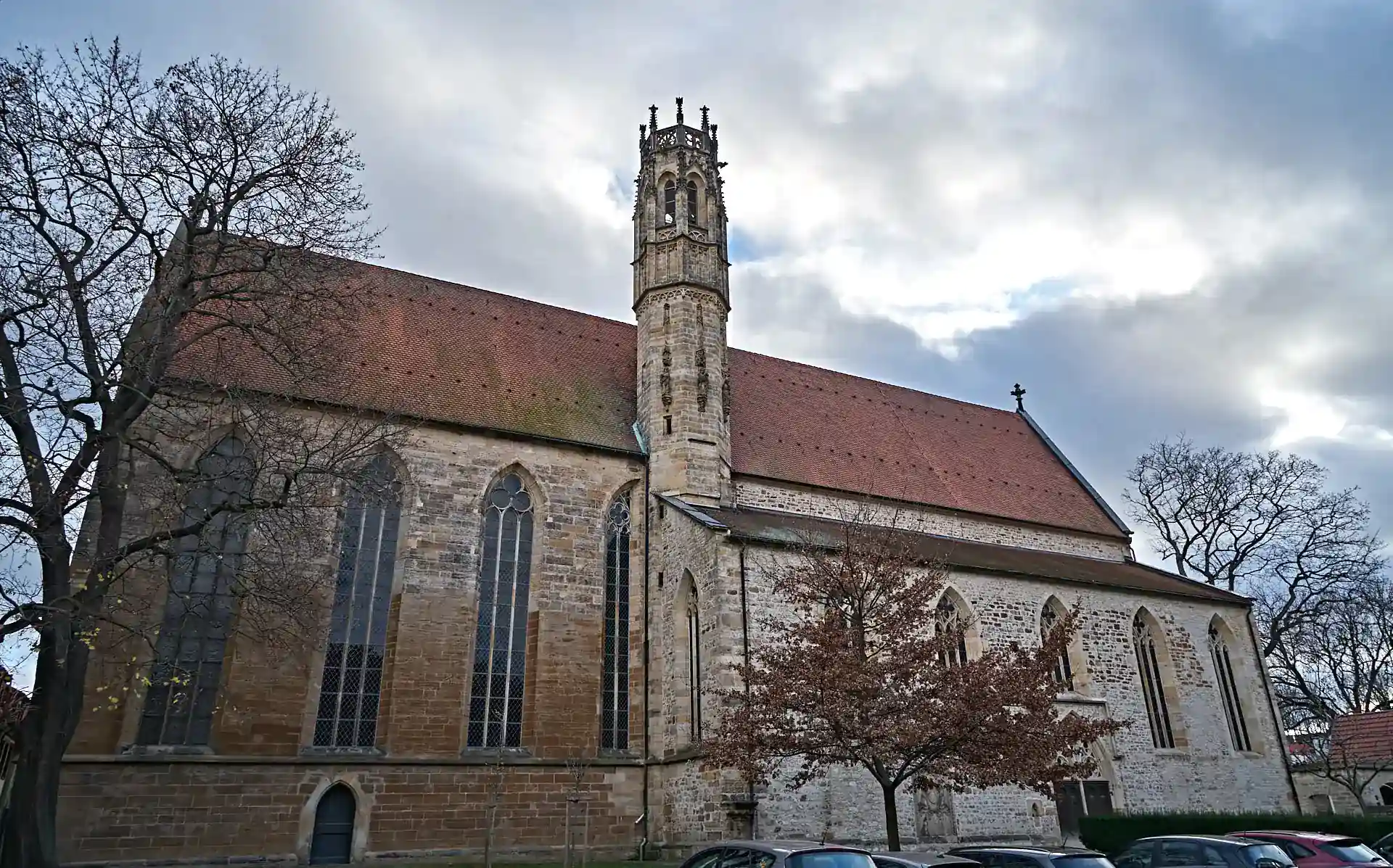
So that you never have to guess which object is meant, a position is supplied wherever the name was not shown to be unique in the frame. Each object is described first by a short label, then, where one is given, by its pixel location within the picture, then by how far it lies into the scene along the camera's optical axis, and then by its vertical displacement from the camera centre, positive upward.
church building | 14.44 +3.39
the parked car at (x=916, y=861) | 8.95 -0.58
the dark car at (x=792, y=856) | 8.24 -0.46
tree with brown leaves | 12.51 +1.29
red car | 10.73 -0.66
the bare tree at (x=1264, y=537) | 27.09 +7.47
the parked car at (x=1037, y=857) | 9.45 -0.60
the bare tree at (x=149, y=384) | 10.59 +5.52
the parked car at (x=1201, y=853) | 10.30 -0.65
